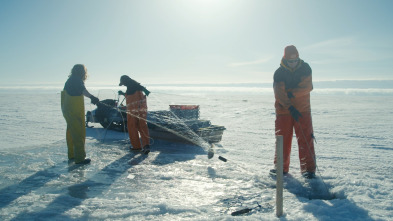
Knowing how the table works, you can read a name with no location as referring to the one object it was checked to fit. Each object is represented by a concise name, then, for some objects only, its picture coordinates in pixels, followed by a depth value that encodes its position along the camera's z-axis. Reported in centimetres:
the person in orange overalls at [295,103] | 439
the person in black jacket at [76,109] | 528
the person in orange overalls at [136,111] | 647
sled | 738
